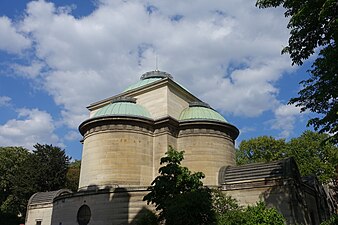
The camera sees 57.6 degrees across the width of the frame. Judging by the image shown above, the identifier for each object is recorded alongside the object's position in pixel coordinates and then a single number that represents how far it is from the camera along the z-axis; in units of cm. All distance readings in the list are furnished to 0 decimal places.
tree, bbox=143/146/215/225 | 1431
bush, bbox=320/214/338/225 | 1362
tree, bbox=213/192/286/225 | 1180
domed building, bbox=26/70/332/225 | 1914
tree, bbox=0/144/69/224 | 3600
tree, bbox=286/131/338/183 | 3741
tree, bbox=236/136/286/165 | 4159
